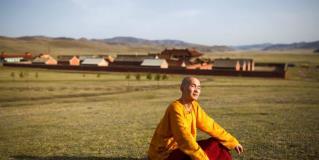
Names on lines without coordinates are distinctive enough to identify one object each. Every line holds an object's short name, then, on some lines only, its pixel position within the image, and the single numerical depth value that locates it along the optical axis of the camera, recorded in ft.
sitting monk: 16.62
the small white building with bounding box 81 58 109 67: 251.39
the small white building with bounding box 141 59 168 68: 220.84
